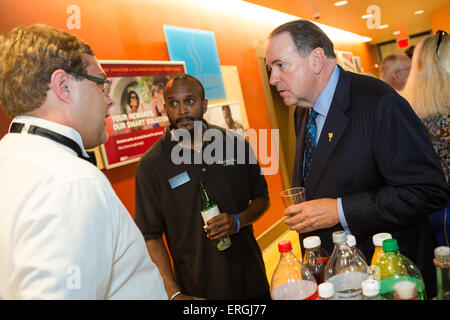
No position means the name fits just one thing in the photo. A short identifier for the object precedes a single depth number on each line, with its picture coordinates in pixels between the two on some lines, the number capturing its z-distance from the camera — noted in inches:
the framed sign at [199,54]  168.0
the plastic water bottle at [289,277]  42.0
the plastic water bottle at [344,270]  39.3
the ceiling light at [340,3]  279.8
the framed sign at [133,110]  127.3
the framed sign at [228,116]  186.9
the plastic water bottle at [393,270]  35.1
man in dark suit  54.5
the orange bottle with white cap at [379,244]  40.3
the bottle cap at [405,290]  31.1
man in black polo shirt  80.3
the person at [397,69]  173.9
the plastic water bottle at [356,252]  40.9
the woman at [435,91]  91.2
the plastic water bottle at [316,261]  46.1
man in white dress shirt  32.9
